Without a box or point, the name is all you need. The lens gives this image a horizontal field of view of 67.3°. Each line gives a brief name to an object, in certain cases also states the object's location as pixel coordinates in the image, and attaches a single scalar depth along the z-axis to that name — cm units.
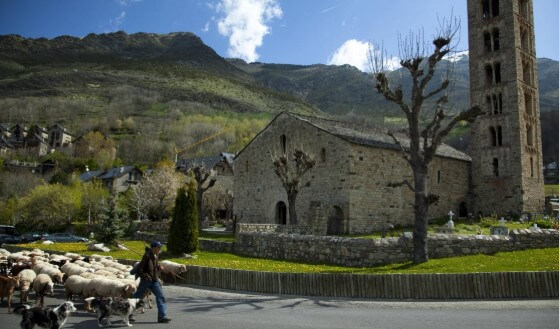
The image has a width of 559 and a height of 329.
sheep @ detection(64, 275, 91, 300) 1247
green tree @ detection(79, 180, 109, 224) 5650
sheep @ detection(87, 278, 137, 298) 1181
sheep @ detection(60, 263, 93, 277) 1425
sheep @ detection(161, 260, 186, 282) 1725
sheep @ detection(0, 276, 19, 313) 1194
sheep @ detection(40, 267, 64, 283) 1413
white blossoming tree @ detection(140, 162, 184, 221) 5452
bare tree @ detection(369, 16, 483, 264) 1811
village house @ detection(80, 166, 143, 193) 7268
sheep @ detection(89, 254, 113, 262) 1788
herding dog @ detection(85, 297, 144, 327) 992
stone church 3328
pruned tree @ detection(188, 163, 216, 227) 3656
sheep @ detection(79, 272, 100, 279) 1329
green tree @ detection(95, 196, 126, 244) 3031
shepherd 1060
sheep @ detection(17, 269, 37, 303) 1247
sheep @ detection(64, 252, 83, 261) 1753
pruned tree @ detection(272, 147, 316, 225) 3153
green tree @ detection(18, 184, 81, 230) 5378
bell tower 4200
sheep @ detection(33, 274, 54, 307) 1226
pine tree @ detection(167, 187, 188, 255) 2375
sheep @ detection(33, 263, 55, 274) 1478
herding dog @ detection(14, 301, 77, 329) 874
